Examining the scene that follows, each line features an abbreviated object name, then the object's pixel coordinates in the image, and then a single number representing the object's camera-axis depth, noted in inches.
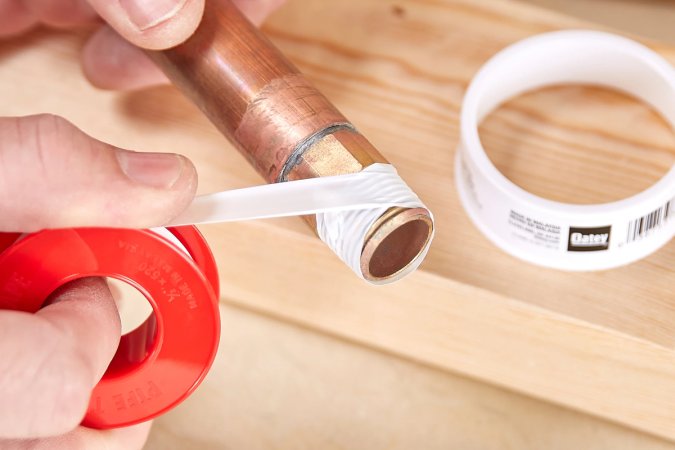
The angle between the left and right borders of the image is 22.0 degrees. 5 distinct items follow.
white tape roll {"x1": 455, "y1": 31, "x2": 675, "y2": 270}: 17.8
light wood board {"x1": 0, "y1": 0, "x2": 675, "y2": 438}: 18.2
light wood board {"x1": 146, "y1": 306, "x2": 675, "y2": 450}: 19.0
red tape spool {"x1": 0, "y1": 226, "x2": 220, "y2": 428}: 15.8
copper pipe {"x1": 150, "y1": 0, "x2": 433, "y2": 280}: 16.2
